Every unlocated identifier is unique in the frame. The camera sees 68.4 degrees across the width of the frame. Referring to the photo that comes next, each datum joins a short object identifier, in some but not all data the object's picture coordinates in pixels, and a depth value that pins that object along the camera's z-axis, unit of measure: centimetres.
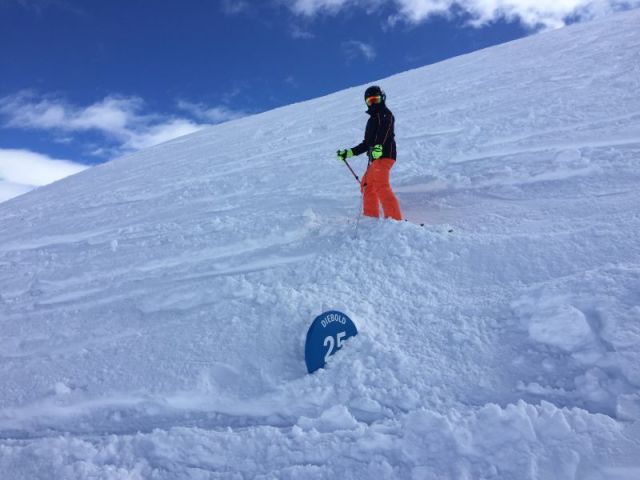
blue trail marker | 334
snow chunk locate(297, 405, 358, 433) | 289
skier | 517
